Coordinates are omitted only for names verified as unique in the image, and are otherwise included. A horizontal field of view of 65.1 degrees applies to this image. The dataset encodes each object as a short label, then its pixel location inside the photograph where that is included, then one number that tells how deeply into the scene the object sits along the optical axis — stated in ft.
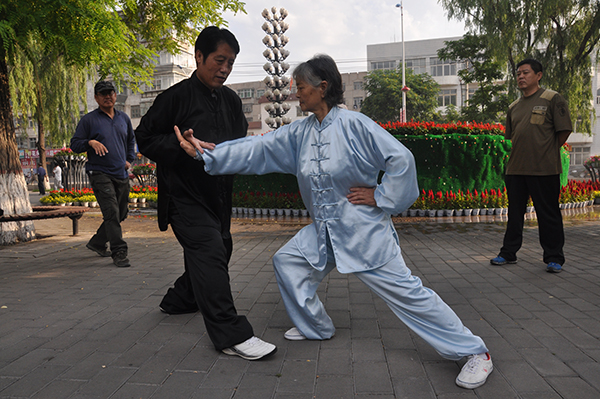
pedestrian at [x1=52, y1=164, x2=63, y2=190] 81.58
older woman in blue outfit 8.80
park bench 22.14
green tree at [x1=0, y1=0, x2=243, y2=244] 19.63
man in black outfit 9.61
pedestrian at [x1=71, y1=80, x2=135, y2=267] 18.47
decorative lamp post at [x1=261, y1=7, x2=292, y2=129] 55.72
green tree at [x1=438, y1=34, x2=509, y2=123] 89.25
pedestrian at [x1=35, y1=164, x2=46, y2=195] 82.07
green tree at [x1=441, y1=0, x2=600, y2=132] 60.75
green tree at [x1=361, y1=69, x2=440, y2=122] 156.97
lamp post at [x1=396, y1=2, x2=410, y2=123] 124.36
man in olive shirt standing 16.46
